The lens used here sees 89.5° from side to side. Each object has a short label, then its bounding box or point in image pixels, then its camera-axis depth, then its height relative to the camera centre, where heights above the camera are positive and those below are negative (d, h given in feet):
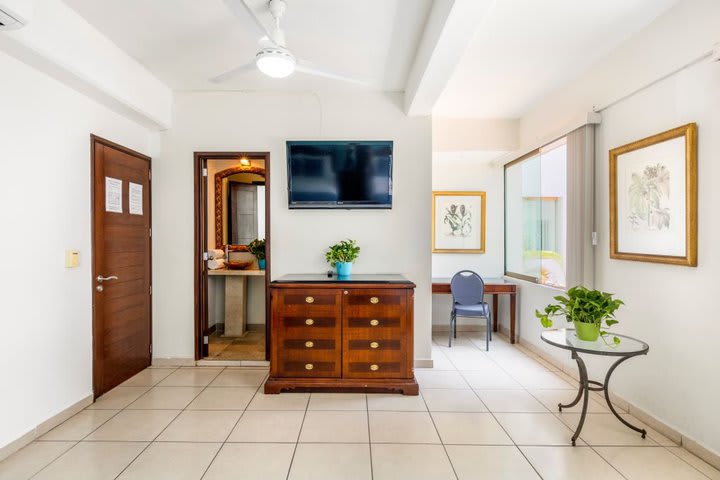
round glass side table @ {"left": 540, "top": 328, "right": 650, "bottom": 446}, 7.25 -2.27
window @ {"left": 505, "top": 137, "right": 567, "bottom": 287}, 12.44 +0.87
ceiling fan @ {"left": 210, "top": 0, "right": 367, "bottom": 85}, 7.30 +3.79
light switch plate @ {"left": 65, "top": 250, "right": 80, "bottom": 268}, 8.78 -0.47
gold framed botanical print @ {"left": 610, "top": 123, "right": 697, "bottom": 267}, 7.39 +0.89
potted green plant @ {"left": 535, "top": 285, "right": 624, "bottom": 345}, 7.71 -1.59
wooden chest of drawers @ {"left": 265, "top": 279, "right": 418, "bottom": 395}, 10.15 -2.65
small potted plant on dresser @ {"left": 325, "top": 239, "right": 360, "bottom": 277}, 11.78 -0.58
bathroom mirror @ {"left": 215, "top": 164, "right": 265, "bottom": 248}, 16.16 +1.54
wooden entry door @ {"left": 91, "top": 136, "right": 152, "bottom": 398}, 9.81 -0.74
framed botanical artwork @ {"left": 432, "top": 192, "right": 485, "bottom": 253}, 16.94 +0.61
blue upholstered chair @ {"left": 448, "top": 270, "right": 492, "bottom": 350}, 14.24 -2.26
